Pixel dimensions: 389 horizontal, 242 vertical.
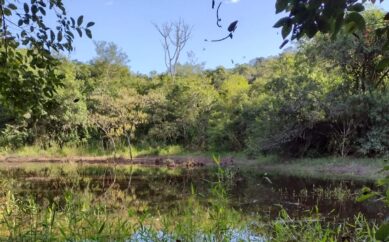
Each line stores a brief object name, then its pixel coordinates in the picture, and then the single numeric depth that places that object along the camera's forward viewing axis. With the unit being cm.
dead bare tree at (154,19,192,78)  4067
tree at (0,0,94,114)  338
